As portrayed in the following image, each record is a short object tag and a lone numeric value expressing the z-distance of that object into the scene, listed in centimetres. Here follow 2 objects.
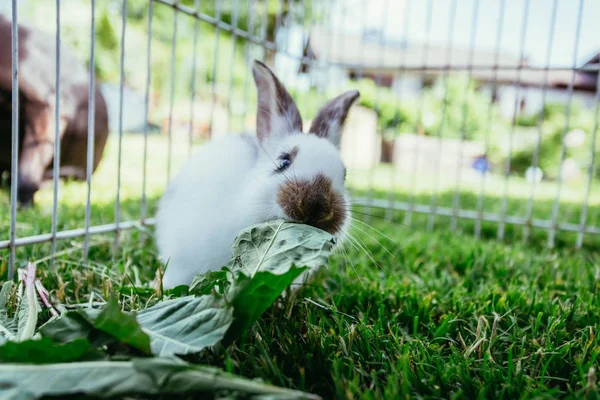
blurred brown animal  62
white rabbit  35
